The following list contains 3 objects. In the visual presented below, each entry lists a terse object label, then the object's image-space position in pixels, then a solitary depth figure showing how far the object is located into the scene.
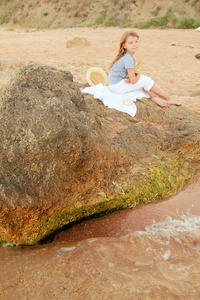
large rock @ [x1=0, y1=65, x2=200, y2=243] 1.88
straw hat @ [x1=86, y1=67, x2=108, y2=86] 4.35
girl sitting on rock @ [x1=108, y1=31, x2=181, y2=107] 3.72
